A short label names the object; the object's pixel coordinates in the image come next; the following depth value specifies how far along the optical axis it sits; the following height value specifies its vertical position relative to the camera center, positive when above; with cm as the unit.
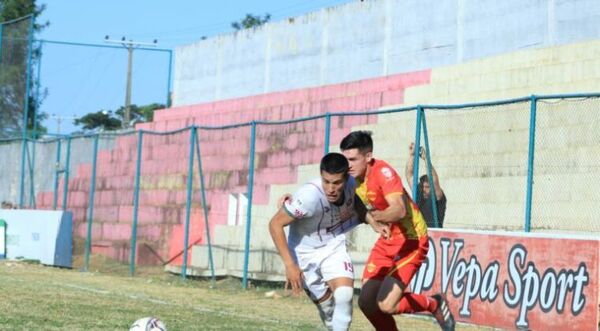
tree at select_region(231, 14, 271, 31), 7700 +1095
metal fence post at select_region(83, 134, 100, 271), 2761 -54
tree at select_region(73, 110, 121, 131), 8875 +528
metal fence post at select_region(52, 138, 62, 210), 3075 +39
